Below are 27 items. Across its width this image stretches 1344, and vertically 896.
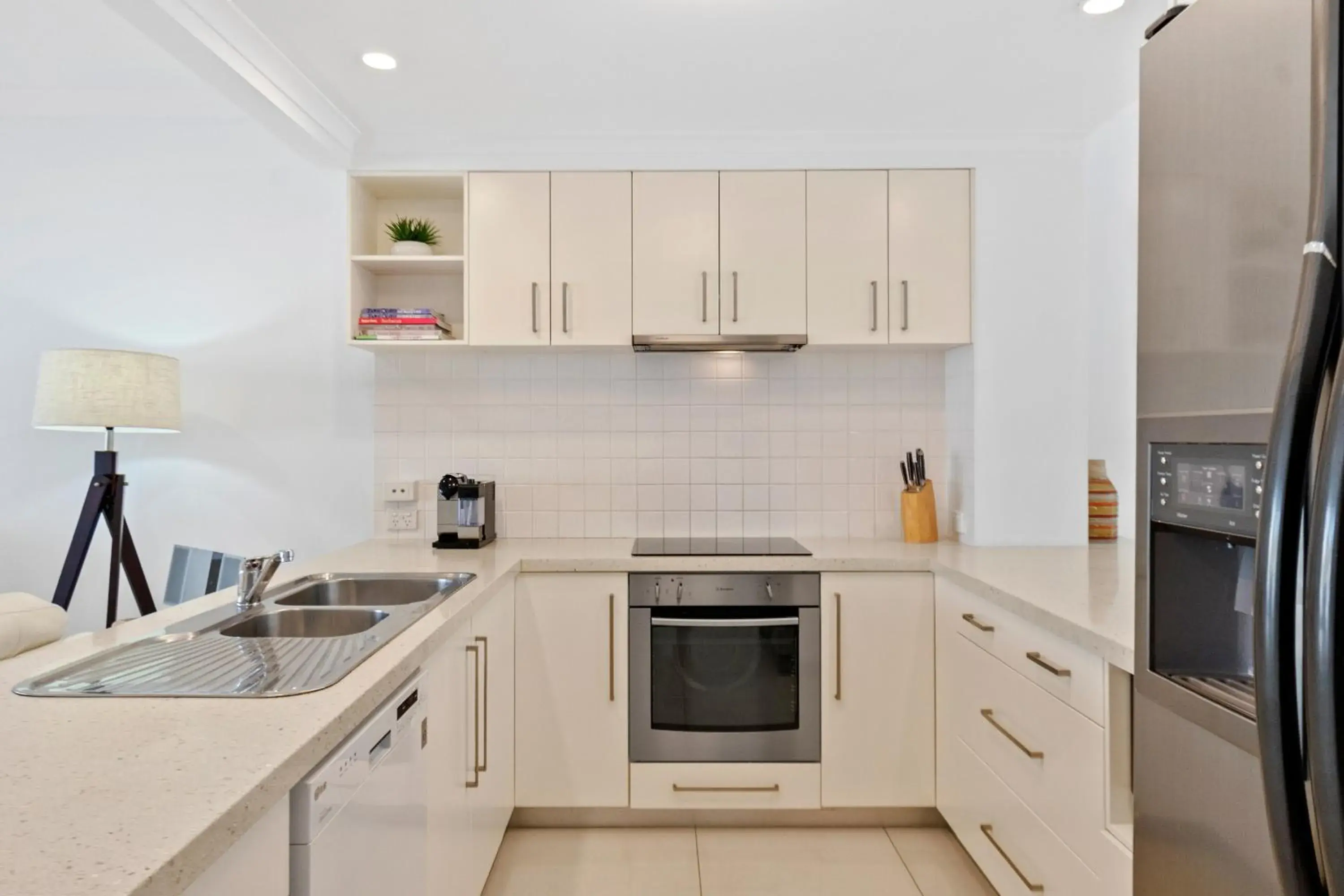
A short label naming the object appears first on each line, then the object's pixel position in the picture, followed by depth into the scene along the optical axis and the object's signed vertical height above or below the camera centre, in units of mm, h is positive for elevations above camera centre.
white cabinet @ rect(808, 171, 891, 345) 2707 +684
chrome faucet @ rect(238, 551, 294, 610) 1733 -304
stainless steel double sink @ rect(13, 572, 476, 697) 1166 -374
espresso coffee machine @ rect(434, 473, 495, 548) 2705 -243
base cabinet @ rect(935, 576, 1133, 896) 1516 -736
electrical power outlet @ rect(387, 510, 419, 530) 2965 -290
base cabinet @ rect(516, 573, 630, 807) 2449 -825
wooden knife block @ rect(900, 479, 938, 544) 2826 -258
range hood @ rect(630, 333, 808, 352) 2652 +371
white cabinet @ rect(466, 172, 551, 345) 2695 +677
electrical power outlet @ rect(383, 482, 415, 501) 2943 -178
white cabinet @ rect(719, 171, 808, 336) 2701 +700
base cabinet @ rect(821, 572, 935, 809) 2449 -807
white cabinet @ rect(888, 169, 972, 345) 2713 +688
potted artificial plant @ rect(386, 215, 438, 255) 2754 +780
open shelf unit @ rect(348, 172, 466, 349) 2785 +779
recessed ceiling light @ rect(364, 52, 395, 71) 2131 +1102
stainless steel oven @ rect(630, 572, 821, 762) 2461 -755
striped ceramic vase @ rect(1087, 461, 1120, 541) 2859 -228
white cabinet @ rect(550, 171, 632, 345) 2697 +676
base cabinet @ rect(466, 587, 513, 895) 1972 -826
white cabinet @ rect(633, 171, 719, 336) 2701 +768
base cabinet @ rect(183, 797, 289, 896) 805 -481
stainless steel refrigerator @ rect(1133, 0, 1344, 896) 652 -8
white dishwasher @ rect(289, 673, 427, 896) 996 -563
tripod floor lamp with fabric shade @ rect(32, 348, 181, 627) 2486 +128
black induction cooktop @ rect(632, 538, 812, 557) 2537 -357
